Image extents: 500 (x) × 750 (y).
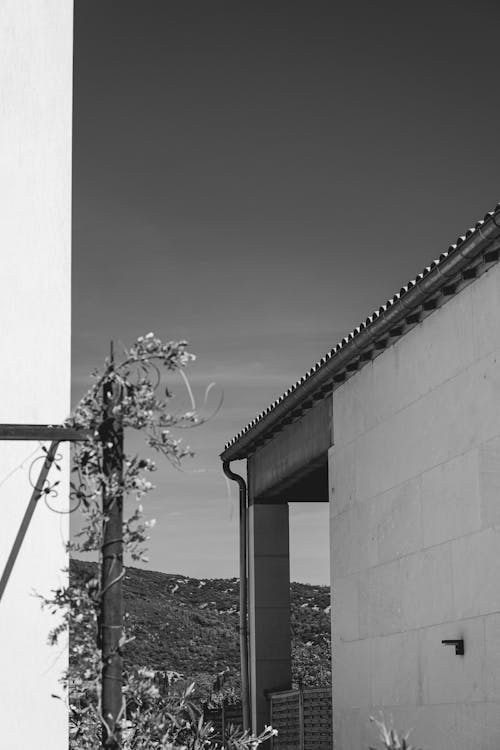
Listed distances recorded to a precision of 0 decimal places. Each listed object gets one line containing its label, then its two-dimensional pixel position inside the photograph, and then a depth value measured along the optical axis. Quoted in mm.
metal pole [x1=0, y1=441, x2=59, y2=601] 6613
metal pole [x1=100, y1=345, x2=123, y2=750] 5297
